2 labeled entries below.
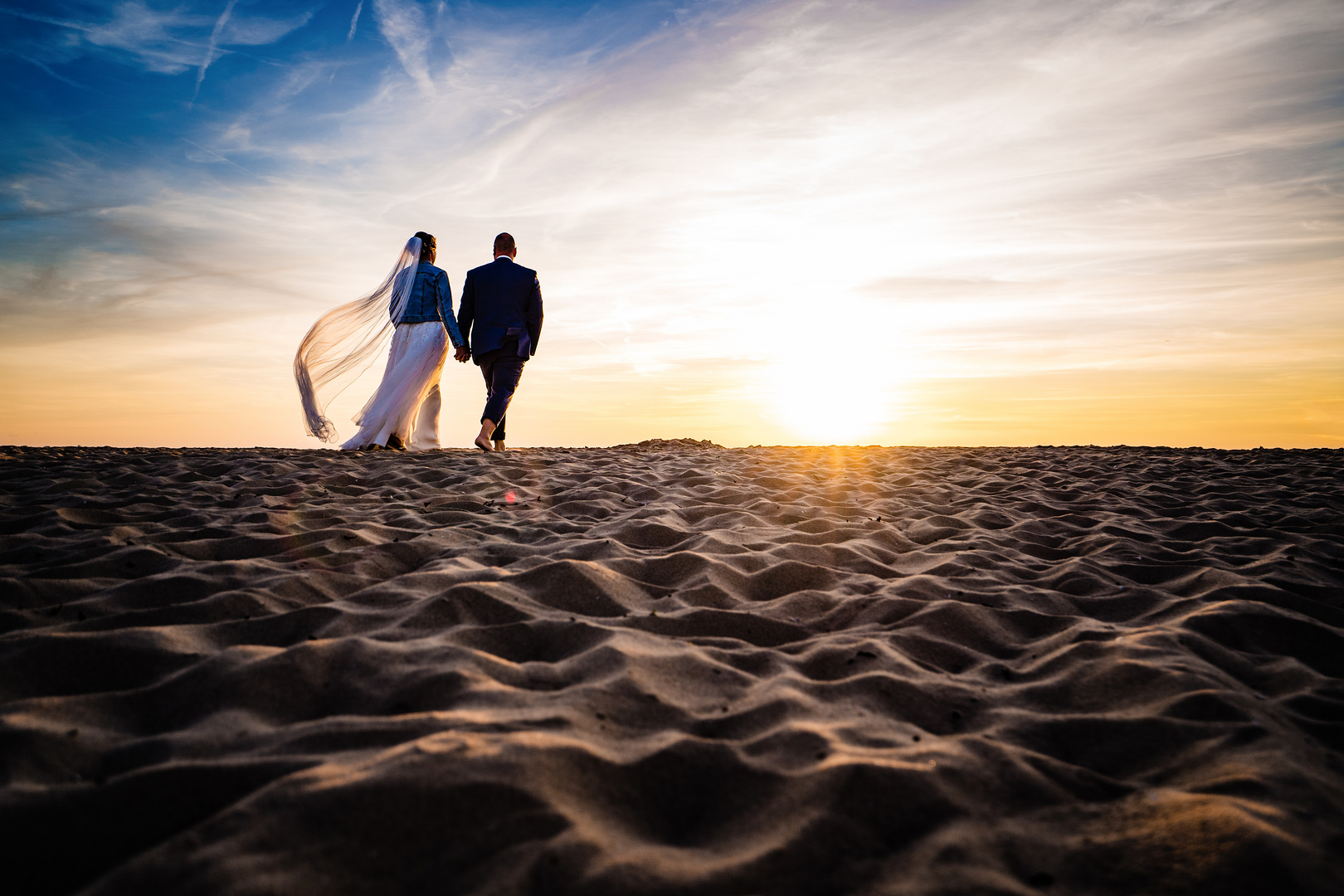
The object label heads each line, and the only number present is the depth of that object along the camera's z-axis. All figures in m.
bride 7.25
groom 7.27
